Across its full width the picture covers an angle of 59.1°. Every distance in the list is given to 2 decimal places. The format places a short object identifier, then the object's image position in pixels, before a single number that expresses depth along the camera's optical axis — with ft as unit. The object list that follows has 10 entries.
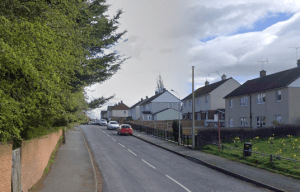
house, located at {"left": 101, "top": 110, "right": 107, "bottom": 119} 515.91
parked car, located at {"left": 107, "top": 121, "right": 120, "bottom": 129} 160.45
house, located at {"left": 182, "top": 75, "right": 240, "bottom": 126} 162.09
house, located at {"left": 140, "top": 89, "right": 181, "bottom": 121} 223.10
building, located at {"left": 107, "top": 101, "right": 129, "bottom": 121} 382.63
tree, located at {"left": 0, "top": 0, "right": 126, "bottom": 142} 17.21
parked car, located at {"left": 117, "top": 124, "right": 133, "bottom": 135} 124.26
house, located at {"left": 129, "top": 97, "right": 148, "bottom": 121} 294.46
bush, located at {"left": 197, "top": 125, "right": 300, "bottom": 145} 75.66
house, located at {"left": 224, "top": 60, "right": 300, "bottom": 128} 94.79
